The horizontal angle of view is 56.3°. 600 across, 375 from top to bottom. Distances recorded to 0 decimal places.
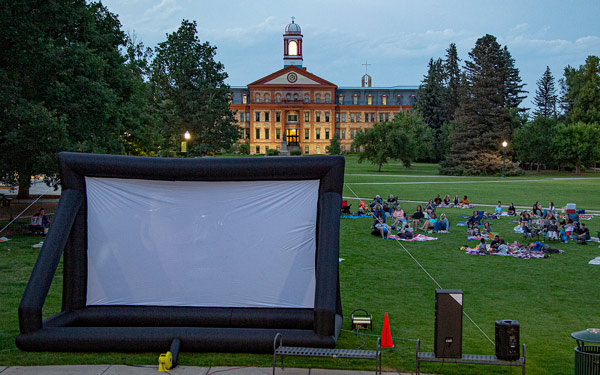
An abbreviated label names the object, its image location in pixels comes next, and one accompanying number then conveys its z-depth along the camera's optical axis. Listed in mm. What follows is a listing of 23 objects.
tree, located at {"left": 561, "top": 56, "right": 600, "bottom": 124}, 70375
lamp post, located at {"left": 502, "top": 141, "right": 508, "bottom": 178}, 55741
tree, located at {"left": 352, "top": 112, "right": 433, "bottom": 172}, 58375
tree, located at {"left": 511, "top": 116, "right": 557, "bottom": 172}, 62281
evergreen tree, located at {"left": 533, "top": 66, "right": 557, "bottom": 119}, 106500
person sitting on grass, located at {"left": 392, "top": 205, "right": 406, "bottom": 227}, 22578
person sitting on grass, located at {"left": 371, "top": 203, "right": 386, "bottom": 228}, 21934
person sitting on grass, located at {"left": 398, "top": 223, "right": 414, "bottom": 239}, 20281
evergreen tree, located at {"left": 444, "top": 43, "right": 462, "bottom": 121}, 88688
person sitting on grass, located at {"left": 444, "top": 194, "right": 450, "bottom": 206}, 30016
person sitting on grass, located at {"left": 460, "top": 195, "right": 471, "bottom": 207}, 29766
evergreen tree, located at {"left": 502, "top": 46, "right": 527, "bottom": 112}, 90062
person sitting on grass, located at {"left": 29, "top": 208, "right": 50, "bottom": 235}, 20252
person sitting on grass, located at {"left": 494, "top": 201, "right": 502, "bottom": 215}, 25859
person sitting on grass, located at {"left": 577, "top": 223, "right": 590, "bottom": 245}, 18984
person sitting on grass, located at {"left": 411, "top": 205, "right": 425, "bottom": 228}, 22266
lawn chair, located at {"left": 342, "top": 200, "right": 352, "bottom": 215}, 26306
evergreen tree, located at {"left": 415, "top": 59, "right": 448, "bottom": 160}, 86250
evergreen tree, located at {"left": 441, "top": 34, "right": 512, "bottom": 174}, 60094
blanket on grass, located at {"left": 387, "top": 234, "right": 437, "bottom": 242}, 20159
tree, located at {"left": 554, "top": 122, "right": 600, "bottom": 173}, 59844
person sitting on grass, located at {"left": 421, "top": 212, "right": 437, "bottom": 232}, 21875
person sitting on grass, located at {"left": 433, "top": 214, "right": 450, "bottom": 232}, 21797
